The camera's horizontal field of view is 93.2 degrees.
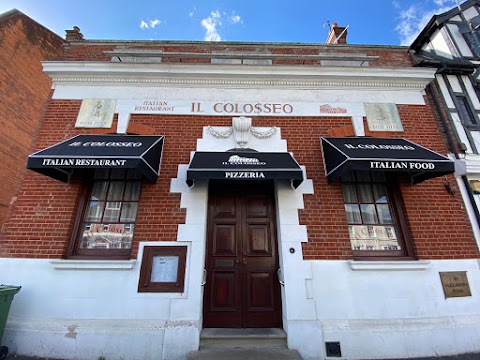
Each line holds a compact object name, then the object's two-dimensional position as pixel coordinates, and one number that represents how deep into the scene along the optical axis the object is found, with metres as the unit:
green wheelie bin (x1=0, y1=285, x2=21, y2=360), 3.53
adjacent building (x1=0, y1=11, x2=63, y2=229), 7.90
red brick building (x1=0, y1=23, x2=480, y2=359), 3.84
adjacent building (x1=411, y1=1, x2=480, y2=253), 4.89
